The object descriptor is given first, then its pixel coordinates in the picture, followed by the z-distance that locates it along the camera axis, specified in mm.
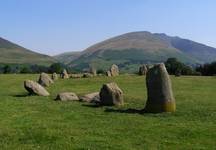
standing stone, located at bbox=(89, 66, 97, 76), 60848
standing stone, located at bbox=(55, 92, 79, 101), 29363
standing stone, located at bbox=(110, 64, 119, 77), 57079
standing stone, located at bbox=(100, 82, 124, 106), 26619
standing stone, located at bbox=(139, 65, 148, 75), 56992
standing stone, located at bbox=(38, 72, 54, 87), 42576
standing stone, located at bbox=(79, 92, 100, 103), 28638
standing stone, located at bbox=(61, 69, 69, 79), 54538
